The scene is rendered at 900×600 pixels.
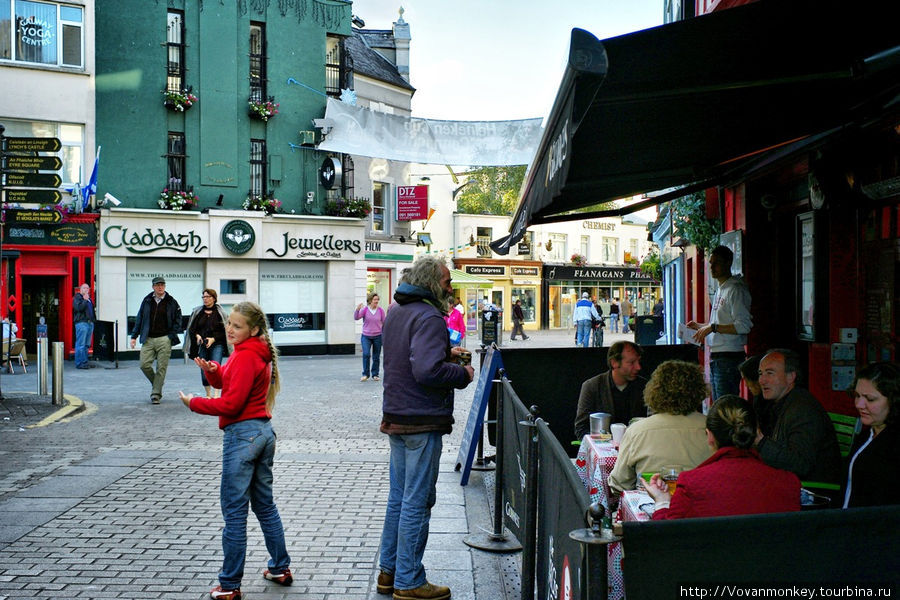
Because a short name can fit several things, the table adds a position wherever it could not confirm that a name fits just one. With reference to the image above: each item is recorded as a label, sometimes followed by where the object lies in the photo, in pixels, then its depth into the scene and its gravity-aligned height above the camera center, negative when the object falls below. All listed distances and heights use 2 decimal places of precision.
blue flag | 24.12 +3.04
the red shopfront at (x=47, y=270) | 23.97 +0.77
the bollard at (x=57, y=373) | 13.20 -1.14
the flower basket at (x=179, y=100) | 26.28 +5.97
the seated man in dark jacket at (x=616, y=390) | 6.85 -0.73
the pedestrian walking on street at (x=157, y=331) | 14.06 -0.54
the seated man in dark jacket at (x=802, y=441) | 4.68 -0.79
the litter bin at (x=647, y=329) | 24.11 -0.89
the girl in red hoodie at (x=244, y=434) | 4.87 -0.78
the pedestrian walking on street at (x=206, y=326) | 12.54 -0.41
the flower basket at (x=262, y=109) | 27.58 +5.98
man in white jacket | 7.82 -0.23
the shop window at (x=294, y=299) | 28.67 -0.04
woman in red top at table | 3.21 -0.70
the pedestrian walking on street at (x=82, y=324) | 21.61 -0.66
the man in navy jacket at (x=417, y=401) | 4.78 -0.57
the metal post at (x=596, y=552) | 2.19 -0.64
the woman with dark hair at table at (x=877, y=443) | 3.72 -0.64
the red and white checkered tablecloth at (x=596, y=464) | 5.19 -1.04
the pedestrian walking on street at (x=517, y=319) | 38.91 -0.95
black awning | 3.70 +1.14
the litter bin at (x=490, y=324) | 30.42 -0.92
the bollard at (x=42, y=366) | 13.91 -1.11
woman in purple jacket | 17.66 -0.65
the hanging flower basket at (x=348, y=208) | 29.28 +3.03
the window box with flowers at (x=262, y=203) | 27.73 +3.00
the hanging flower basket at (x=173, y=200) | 26.28 +2.95
